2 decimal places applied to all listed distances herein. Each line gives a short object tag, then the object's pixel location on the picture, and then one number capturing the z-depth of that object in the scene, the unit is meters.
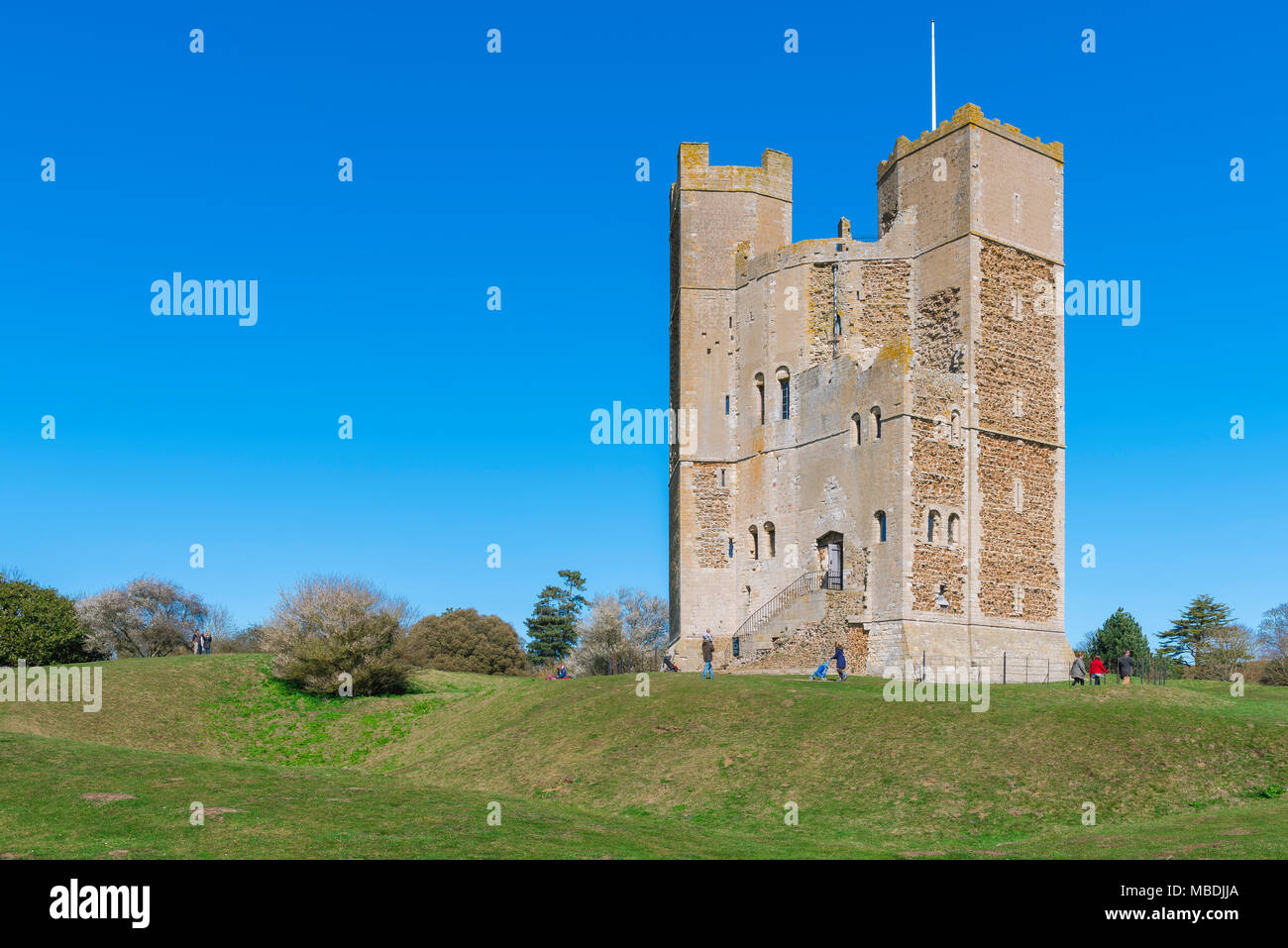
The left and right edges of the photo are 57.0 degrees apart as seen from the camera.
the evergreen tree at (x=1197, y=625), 69.75
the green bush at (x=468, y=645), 71.25
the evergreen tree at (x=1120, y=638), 53.56
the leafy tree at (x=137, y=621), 65.50
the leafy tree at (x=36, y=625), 48.53
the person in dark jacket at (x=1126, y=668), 35.09
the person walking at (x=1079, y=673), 35.38
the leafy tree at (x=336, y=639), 45.06
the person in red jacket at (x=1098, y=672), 35.59
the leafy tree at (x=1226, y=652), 56.07
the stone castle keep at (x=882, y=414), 42.28
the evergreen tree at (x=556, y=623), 88.56
